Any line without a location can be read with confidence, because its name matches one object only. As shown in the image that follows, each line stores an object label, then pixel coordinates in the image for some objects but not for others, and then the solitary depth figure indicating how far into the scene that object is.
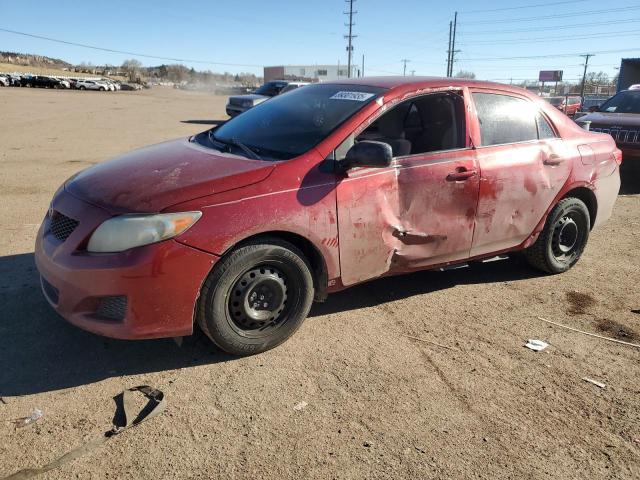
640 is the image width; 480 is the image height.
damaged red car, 2.92
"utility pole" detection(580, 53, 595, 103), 80.89
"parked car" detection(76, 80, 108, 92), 57.71
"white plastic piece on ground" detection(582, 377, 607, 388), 3.15
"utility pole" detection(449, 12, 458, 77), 69.56
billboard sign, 84.26
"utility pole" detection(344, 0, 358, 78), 71.38
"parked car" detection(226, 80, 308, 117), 19.27
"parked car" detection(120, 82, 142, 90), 67.91
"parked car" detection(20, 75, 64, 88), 52.34
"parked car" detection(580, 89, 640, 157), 9.05
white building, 104.94
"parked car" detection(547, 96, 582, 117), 27.52
